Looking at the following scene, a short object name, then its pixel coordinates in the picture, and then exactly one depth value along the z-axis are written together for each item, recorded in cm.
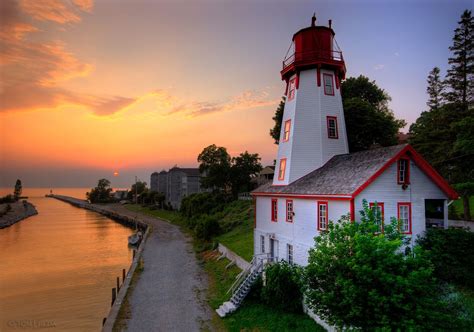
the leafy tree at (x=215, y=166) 7031
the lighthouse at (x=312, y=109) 2348
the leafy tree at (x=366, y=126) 3231
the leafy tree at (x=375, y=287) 1134
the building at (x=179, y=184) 9644
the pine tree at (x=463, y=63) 3159
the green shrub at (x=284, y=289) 1872
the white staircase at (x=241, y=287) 1981
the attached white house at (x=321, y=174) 1722
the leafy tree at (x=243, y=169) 7081
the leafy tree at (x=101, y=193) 17612
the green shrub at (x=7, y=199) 16422
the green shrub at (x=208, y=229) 4441
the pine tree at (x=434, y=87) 4919
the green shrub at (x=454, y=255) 1619
